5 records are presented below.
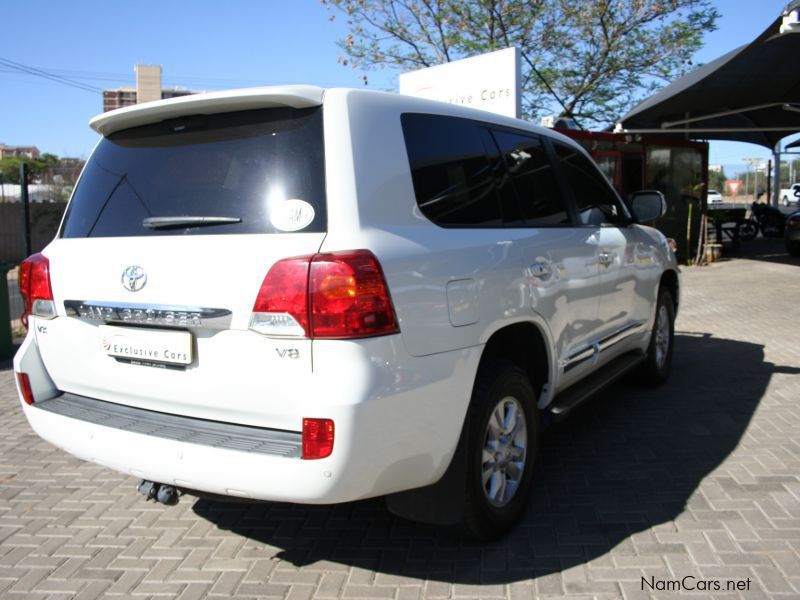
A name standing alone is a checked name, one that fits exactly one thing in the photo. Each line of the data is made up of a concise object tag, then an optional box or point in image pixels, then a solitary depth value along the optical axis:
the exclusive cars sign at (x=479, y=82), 9.28
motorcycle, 21.83
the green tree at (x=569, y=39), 17.09
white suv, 2.37
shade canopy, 10.88
